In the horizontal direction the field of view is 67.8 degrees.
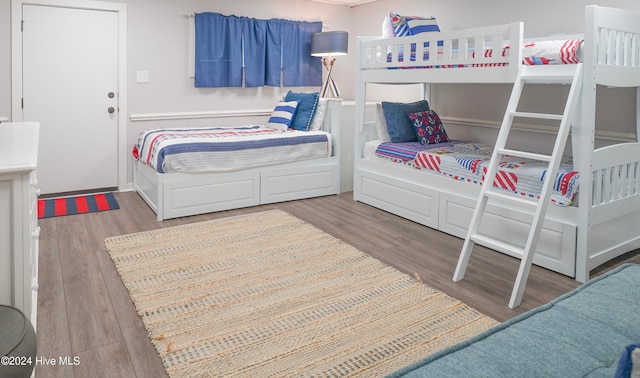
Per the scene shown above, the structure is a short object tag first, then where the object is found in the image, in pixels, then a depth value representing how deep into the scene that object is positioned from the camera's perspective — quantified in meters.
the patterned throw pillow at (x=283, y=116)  4.98
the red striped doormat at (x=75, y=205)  4.21
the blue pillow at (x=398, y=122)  4.35
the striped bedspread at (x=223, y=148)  4.00
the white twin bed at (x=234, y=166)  4.02
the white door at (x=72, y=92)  4.50
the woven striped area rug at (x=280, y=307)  1.96
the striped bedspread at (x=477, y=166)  2.88
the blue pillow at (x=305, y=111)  4.95
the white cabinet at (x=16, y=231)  1.54
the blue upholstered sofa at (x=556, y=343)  1.00
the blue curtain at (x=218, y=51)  5.20
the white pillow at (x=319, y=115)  5.00
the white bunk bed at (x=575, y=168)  2.72
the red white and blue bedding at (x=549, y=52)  2.77
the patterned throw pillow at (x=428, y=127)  4.29
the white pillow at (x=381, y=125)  4.52
